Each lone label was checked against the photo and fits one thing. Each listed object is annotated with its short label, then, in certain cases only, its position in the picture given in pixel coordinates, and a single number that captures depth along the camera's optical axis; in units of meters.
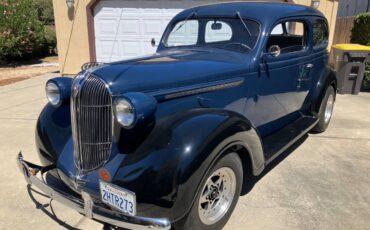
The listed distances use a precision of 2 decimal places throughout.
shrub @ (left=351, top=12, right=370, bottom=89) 8.13
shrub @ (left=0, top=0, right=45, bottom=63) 12.86
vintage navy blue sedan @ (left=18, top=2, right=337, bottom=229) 2.29
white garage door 9.30
